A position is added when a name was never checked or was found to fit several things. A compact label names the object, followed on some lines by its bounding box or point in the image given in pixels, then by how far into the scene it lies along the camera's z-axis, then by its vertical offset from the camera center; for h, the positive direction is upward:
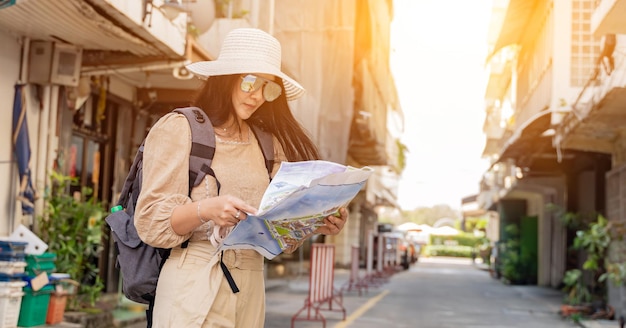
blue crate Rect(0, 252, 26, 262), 8.72 -0.34
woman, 2.82 +0.11
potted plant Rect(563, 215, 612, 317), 15.08 -0.60
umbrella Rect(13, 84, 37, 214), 9.92 +0.81
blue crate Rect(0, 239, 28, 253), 8.75 -0.25
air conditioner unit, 10.20 +1.76
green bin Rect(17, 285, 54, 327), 9.05 -0.86
